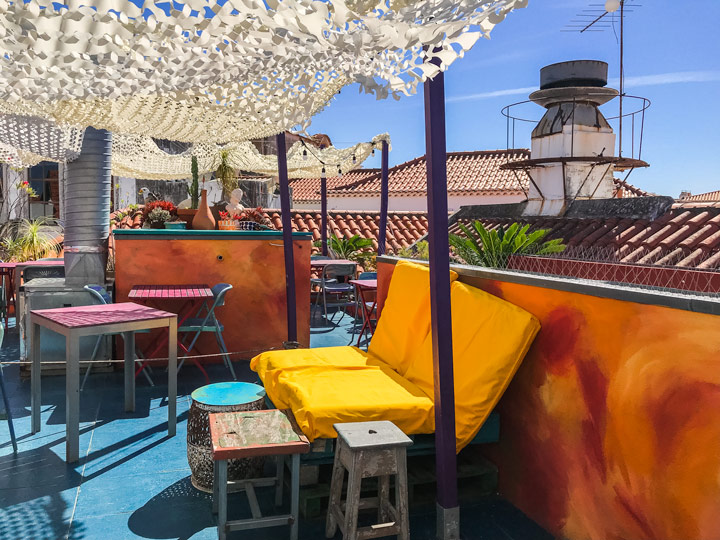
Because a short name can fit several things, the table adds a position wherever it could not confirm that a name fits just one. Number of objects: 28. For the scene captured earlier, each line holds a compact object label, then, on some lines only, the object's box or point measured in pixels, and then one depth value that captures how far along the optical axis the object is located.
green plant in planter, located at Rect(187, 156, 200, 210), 6.90
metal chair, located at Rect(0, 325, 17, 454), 3.51
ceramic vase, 6.23
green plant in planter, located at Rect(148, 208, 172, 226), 6.27
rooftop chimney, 11.49
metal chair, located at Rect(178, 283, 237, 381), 4.99
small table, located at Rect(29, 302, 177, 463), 3.45
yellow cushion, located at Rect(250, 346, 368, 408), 3.56
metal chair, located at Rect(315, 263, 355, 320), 8.55
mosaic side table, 3.06
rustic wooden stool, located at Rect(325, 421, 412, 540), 2.40
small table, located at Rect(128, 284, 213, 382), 4.88
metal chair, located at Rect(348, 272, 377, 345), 7.55
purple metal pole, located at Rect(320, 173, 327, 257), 11.26
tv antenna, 10.49
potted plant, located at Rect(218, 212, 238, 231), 6.37
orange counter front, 5.70
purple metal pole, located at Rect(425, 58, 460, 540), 2.62
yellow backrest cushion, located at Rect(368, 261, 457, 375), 3.66
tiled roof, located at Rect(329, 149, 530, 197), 20.08
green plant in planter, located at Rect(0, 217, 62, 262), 8.96
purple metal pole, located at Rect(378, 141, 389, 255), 9.68
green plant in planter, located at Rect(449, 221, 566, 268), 4.25
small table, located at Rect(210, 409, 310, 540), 2.45
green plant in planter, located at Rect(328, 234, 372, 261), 11.26
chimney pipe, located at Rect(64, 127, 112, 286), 5.47
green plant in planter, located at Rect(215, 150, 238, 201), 10.36
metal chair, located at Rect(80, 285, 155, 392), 4.77
